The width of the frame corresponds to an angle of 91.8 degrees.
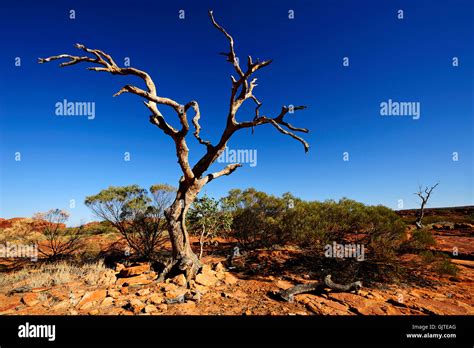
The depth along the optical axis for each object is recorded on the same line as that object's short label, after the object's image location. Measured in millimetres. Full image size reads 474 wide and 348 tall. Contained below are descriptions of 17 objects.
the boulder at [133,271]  7340
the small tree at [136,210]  11266
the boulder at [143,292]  5868
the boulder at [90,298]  5225
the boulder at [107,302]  5289
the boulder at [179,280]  6627
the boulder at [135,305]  4914
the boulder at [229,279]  7304
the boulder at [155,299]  5367
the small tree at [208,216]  10453
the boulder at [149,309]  4887
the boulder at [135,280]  6664
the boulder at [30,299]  5297
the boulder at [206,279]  6836
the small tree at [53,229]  12917
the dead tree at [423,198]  26641
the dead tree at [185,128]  7089
